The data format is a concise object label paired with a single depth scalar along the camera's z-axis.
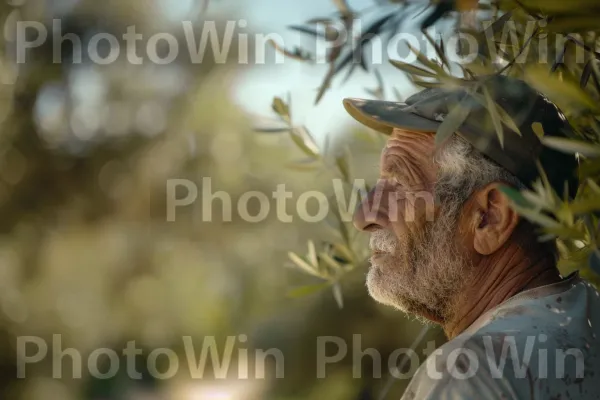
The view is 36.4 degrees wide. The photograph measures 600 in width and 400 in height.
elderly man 1.43
